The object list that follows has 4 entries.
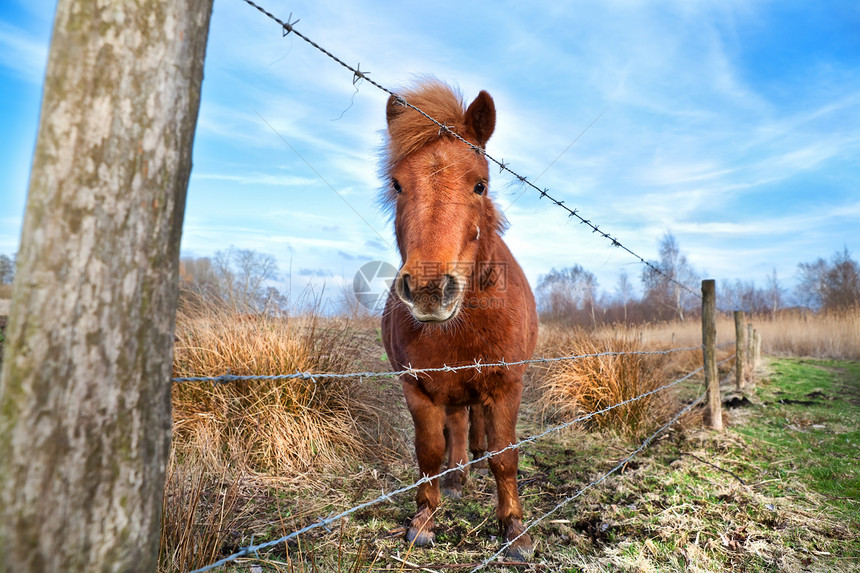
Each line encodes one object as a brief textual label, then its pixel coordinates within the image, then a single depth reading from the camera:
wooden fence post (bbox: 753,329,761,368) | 11.52
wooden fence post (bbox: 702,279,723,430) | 4.92
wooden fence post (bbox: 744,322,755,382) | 8.85
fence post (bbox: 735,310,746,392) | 7.59
